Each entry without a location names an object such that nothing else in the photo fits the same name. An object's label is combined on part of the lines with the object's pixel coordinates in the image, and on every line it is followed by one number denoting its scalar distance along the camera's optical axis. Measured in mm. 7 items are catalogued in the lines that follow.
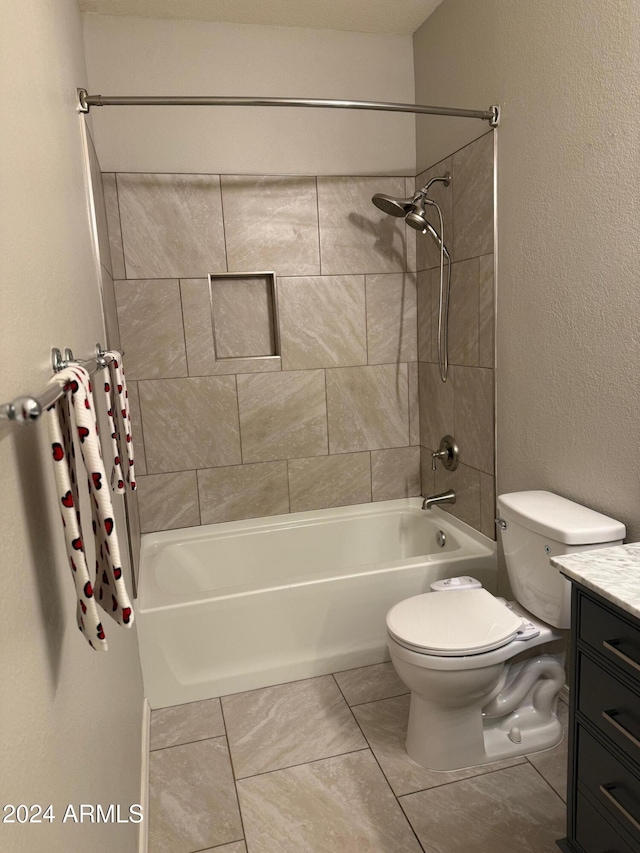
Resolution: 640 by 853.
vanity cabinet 1232
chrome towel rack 566
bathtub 2275
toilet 1787
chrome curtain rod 1942
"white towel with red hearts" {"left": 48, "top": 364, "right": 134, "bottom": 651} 743
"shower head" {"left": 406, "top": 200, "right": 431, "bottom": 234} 2633
